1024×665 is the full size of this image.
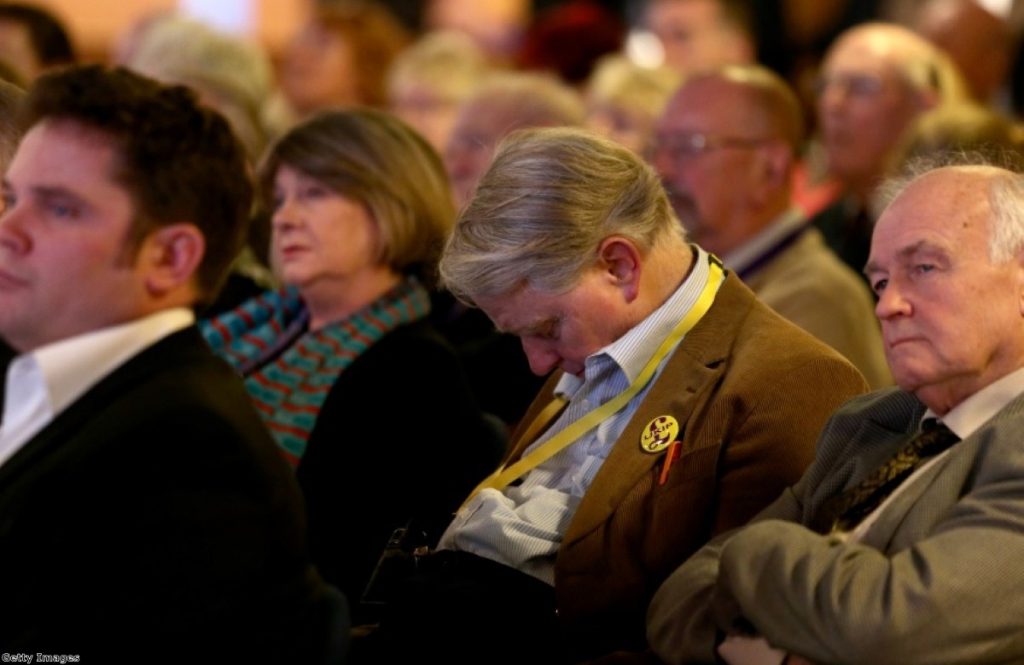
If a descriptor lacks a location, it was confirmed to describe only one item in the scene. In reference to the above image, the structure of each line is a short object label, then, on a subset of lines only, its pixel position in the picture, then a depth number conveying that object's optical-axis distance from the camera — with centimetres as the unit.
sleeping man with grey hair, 533
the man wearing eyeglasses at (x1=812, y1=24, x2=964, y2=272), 1117
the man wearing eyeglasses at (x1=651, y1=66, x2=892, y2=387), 891
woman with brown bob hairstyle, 666
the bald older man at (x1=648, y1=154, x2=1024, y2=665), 422
